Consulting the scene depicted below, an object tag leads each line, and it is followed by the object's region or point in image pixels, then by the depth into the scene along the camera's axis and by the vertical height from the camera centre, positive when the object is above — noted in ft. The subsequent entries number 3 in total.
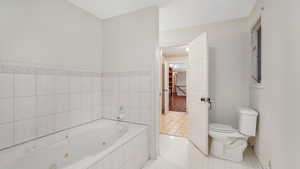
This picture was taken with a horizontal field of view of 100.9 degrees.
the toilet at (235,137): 5.73 -2.58
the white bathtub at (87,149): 3.64 -2.36
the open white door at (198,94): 6.31 -0.57
